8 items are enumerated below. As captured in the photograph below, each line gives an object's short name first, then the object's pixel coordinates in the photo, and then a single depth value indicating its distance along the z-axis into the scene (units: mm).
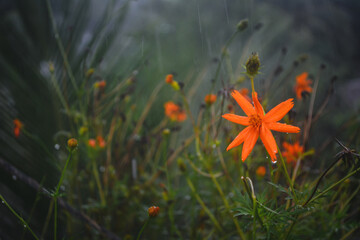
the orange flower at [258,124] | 387
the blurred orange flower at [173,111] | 875
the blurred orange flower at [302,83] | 710
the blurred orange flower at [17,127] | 560
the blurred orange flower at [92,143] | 734
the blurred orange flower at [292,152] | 609
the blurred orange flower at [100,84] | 753
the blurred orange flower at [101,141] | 766
